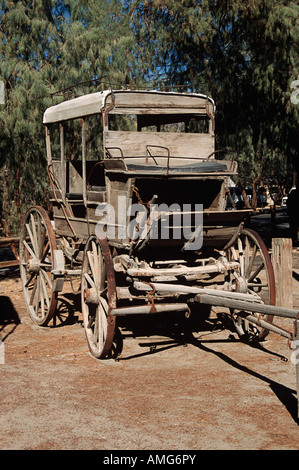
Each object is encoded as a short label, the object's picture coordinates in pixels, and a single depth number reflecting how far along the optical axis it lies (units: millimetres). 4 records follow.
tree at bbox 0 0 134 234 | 11578
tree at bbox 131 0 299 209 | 12867
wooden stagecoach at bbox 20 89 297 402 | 6098
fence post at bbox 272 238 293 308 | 8031
